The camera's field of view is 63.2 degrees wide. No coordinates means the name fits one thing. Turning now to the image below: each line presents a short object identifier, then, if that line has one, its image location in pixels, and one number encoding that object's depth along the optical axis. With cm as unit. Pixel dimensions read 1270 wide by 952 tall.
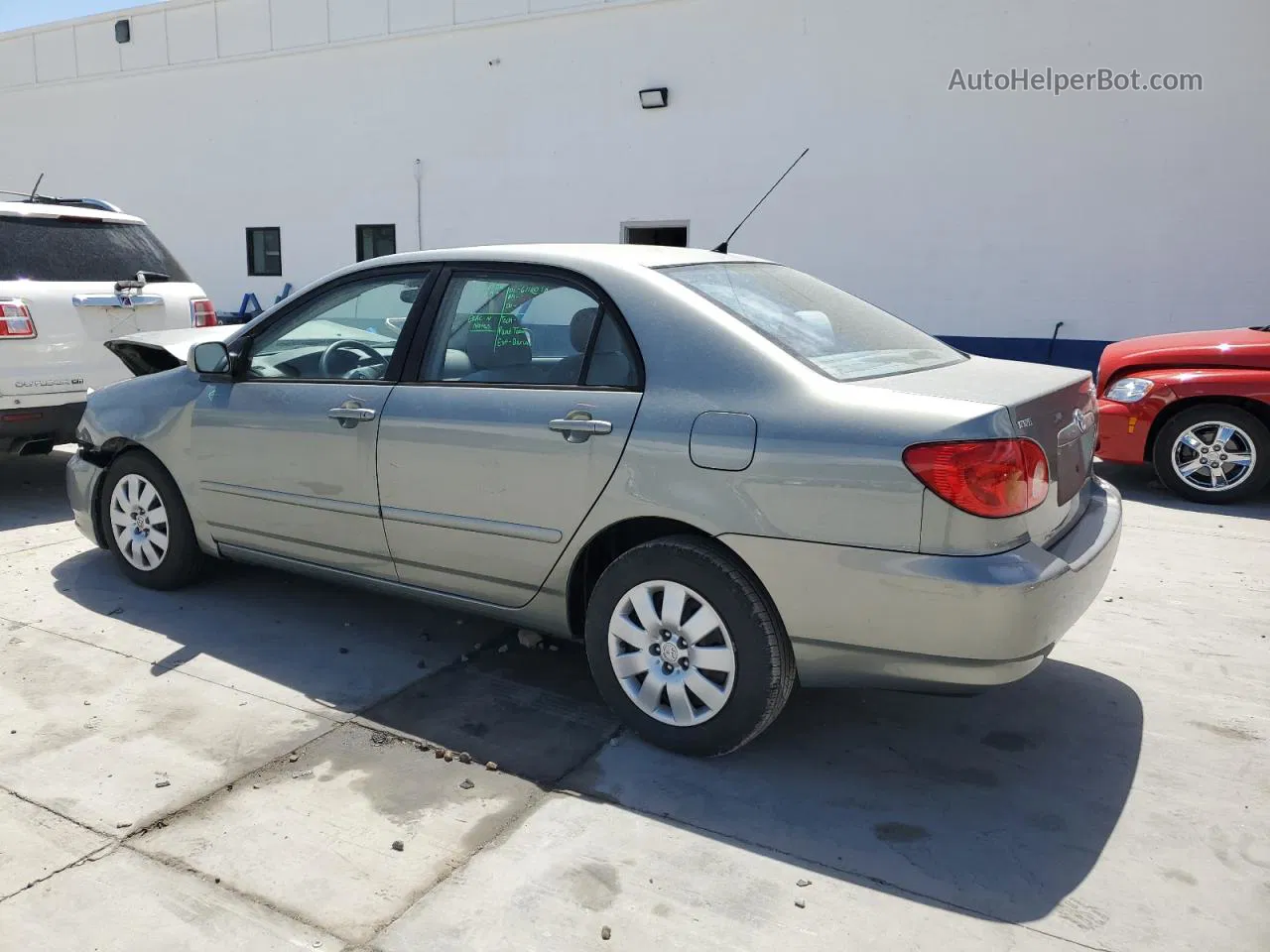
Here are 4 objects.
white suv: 595
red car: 679
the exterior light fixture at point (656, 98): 1205
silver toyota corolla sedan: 286
